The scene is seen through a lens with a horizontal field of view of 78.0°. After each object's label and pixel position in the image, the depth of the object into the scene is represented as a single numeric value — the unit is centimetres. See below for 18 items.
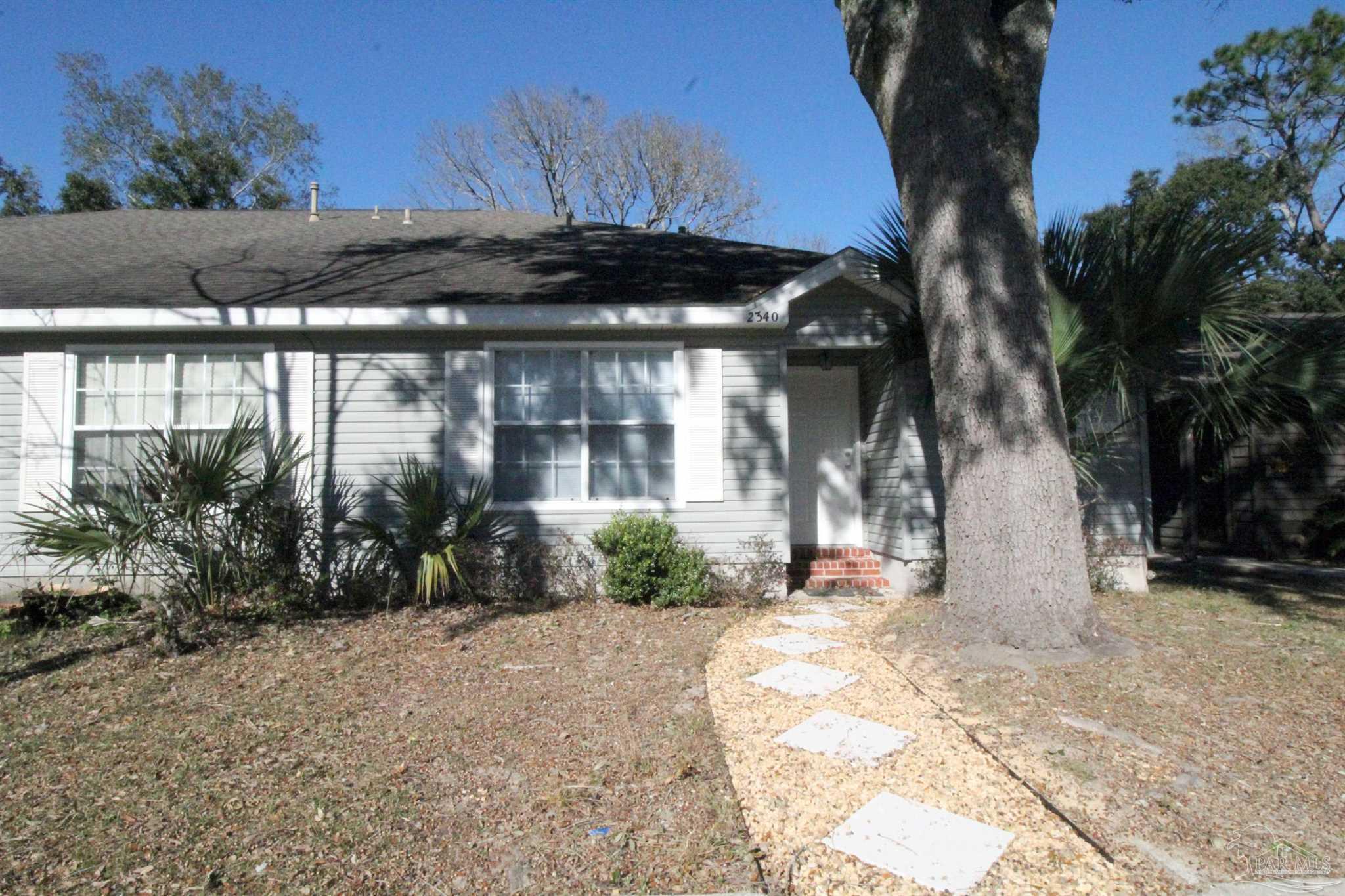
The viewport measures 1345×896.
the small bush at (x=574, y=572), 775
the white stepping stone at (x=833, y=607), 750
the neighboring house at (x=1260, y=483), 1062
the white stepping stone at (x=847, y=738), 395
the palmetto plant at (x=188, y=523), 594
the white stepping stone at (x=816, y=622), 675
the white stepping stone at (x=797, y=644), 590
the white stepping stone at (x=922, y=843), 291
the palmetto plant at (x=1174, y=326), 662
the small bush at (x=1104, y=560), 791
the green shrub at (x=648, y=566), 739
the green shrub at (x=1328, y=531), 1002
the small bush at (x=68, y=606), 676
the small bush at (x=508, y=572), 745
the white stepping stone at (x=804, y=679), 494
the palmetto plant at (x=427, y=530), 715
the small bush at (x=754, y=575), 778
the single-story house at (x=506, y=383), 764
